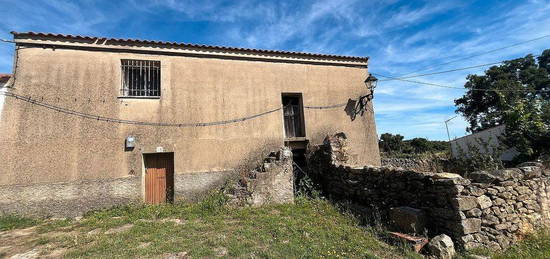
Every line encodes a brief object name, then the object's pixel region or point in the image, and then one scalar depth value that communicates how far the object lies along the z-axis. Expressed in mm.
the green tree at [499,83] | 26656
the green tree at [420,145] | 28544
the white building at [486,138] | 14327
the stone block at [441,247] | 4051
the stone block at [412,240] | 4277
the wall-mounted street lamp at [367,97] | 9976
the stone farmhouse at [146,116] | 6660
